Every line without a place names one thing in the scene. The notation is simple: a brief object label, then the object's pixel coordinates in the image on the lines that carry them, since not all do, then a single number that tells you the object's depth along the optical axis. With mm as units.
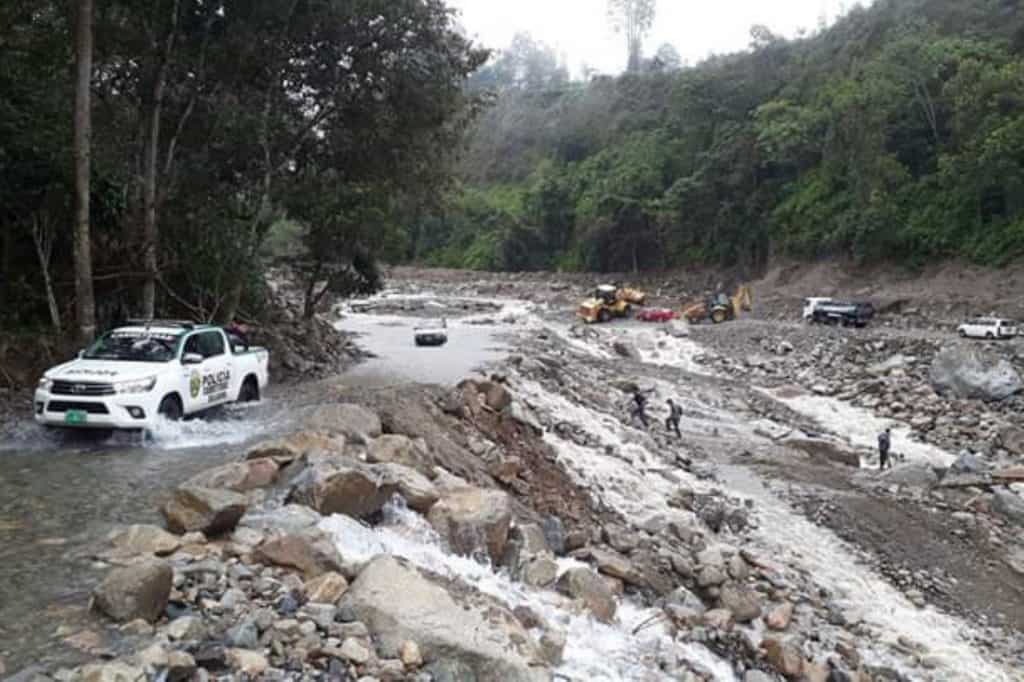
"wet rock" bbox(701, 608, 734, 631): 9961
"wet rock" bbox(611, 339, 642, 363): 36444
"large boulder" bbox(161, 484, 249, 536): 7852
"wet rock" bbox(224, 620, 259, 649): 6090
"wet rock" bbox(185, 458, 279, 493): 9164
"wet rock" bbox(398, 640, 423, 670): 6465
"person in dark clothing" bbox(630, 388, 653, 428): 21828
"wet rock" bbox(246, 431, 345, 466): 10141
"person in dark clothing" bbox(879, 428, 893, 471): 19797
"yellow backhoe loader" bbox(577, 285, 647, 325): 47750
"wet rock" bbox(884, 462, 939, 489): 18062
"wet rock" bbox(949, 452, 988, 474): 18609
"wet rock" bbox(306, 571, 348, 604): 7016
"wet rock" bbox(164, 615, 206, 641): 6027
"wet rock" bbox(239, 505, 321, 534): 8086
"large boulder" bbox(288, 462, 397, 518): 8859
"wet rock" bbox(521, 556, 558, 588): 9523
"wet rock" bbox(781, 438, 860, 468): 20219
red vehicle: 48312
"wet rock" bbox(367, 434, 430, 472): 11242
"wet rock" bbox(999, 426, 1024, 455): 21250
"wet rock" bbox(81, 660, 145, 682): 5266
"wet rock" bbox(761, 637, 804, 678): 9398
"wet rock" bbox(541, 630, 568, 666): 7660
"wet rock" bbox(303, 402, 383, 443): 11648
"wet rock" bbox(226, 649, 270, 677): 5832
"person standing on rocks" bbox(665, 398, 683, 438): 21547
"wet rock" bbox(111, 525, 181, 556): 7457
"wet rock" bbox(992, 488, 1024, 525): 16281
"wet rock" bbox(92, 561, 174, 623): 6180
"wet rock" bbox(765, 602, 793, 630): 10648
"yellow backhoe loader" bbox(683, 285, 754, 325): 47119
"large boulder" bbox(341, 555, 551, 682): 6648
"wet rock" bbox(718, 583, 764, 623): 10711
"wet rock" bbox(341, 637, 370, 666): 6242
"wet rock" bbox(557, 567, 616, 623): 9250
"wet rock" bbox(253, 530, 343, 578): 7445
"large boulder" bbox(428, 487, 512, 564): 9492
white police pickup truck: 11430
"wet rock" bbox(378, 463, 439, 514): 9859
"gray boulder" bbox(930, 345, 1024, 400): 26031
